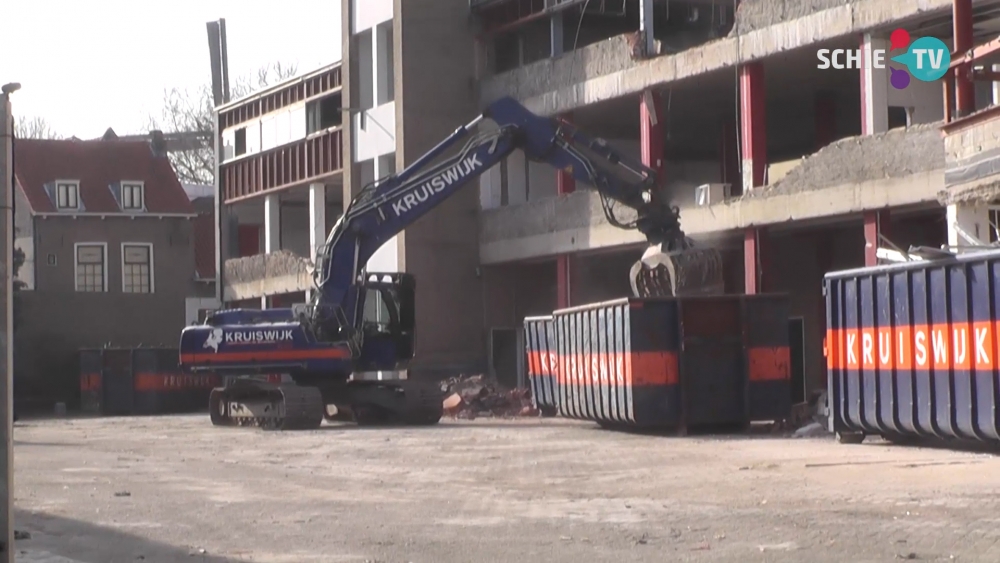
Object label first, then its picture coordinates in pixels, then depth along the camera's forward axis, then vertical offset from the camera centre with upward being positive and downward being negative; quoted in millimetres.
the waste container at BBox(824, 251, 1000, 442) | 17219 -47
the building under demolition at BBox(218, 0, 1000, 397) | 28516 +5300
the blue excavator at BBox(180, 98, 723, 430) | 26016 +1050
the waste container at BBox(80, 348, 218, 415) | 41938 -640
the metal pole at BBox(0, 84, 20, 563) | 7047 +163
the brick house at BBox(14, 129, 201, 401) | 58688 +5310
